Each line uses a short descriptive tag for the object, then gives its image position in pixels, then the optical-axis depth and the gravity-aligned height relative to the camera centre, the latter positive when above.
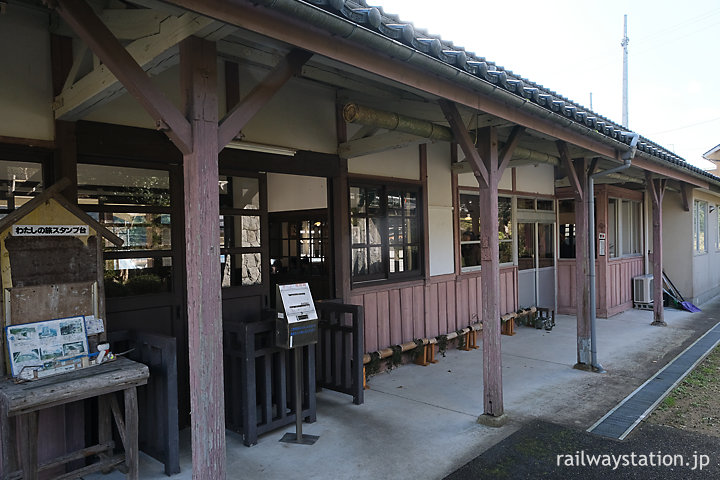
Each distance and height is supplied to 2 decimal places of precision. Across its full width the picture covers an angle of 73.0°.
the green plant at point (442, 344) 6.51 -1.38
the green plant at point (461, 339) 6.85 -1.40
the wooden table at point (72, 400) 2.62 -0.91
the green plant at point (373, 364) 5.48 -1.38
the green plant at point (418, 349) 6.05 -1.34
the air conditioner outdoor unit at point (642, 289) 9.94 -1.09
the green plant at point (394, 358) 5.80 -1.39
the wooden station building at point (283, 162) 2.31 +0.72
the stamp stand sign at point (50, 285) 2.95 -0.23
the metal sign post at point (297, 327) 3.80 -0.65
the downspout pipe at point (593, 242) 5.64 -0.06
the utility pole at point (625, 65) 18.73 +6.87
